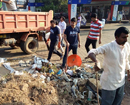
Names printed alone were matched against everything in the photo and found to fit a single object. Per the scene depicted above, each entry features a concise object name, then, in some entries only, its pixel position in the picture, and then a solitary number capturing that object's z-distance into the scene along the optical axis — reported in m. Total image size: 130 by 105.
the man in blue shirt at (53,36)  5.20
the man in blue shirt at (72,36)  4.57
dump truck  5.72
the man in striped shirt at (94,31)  5.34
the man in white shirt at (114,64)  2.13
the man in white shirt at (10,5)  6.06
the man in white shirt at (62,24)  7.44
